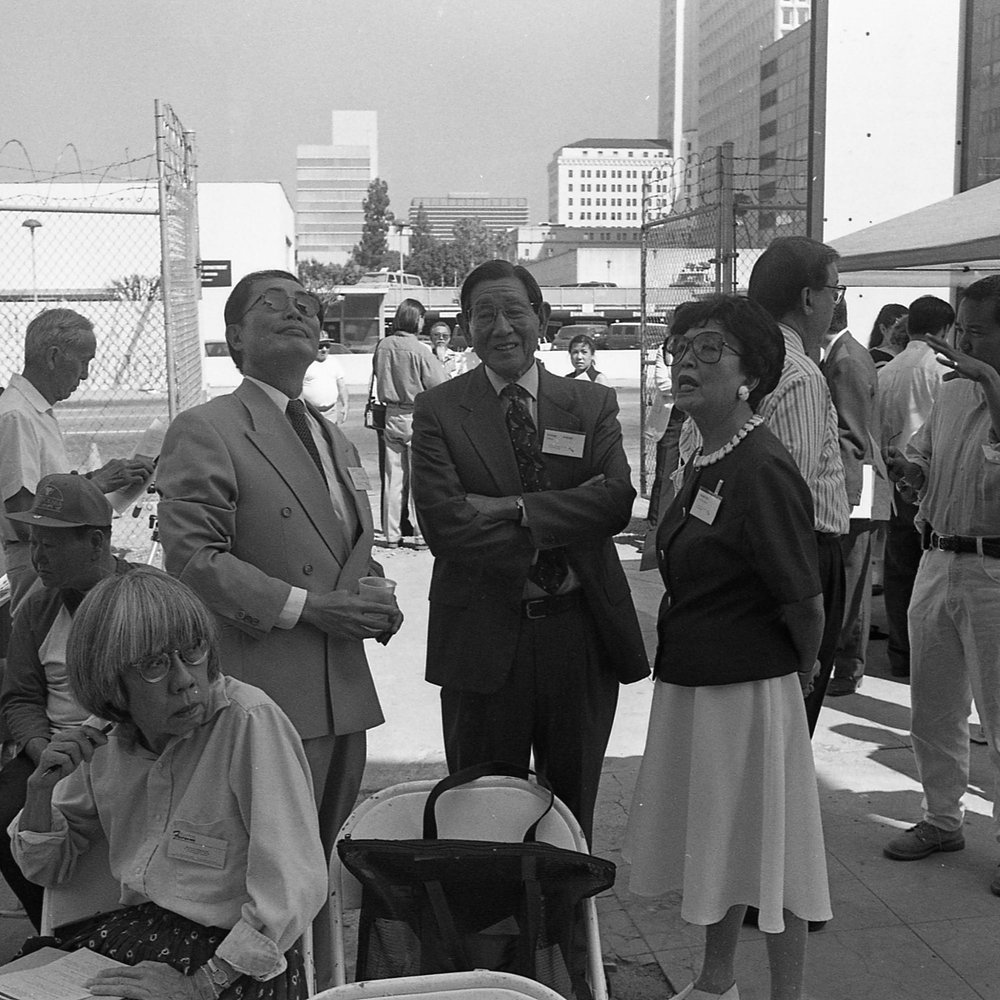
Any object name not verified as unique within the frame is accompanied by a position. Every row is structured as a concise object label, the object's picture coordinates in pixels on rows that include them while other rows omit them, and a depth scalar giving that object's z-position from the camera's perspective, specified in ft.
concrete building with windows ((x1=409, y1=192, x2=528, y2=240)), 580.30
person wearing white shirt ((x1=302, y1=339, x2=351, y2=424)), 30.19
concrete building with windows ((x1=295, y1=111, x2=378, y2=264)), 550.77
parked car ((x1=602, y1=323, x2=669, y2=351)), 136.05
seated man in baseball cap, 9.16
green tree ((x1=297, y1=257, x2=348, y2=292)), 253.59
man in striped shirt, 9.94
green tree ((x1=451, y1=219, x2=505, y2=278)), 294.87
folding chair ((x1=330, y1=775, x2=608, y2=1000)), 7.64
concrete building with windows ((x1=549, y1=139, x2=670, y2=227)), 400.28
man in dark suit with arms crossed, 9.30
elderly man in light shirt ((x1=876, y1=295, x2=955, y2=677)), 18.21
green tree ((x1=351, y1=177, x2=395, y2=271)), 304.50
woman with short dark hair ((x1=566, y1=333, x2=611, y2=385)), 32.45
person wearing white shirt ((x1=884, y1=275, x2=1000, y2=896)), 11.21
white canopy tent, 13.43
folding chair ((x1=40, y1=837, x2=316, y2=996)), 7.34
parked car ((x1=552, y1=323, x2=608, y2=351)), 117.31
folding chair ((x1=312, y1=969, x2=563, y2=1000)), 4.95
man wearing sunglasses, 8.24
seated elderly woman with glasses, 6.48
